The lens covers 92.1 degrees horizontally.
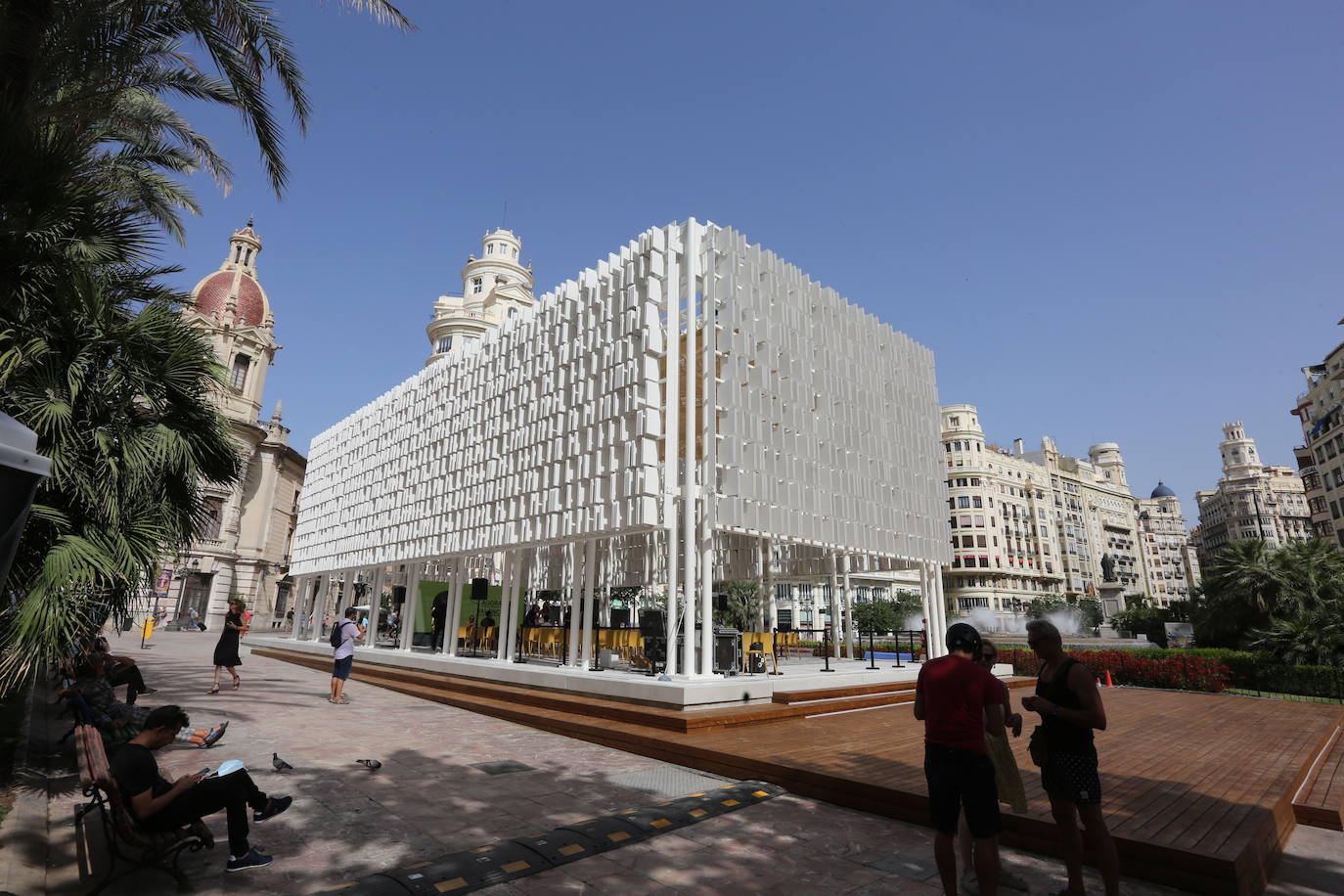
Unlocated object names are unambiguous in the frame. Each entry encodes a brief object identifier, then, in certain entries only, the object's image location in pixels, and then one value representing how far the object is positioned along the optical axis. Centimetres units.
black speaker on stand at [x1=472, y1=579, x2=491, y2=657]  2014
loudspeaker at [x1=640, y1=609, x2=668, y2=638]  1351
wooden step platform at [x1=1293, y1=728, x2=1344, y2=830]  646
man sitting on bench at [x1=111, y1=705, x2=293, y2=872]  441
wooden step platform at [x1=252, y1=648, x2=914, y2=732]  1034
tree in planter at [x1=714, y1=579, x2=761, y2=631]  4866
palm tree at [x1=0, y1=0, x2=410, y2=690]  642
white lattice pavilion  1333
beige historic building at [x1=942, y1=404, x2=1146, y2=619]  8119
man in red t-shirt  398
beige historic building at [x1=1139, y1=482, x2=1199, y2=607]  12475
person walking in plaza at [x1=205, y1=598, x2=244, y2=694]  1324
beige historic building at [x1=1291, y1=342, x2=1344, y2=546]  5156
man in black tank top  417
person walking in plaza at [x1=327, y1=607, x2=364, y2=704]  1291
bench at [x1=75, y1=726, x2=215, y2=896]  425
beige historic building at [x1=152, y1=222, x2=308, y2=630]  4647
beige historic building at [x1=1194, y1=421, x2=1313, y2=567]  12406
